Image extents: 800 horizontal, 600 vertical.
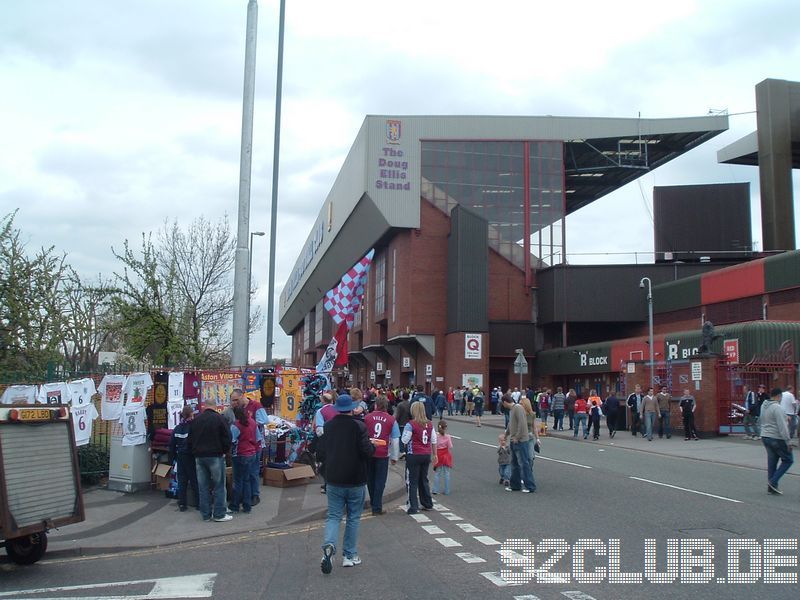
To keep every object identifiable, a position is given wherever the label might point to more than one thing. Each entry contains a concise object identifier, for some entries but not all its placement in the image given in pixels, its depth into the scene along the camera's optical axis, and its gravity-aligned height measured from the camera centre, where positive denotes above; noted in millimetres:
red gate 26469 -94
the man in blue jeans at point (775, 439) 13109 -1034
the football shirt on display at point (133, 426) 13656 -915
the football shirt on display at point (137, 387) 13672 -226
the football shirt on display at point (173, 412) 13852 -673
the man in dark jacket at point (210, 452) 11109 -1111
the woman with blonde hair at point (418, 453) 11758 -1168
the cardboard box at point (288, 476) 14430 -1889
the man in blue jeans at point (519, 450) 13773 -1321
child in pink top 13445 -1342
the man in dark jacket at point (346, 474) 8195 -1041
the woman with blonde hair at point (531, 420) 14218 -800
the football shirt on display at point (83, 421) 13773 -841
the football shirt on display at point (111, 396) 14016 -400
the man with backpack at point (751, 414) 25281 -1182
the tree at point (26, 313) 17688 +1413
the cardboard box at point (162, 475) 13688 -1795
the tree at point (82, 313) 19406 +1618
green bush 14586 -1699
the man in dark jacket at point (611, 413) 28828 -1323
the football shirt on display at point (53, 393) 13766 -345
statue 27656 +1509
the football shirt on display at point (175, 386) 13953 -208
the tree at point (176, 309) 20406 +2020
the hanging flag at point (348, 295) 19203 +2008
